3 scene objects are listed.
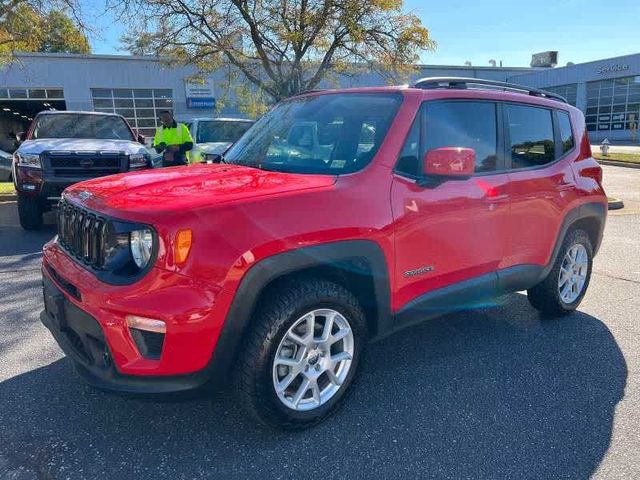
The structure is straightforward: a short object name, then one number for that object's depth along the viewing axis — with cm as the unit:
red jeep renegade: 219
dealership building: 2812
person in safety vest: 898
